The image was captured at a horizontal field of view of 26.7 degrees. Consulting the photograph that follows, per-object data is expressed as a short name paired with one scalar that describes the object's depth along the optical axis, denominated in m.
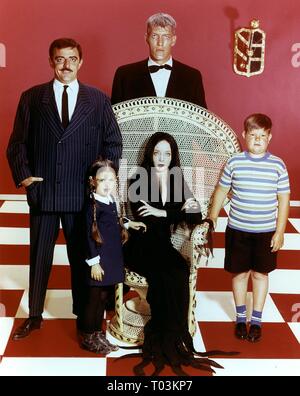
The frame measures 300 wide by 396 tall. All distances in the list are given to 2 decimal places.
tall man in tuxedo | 3.96
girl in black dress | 2.94
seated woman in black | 2.96
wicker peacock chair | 3.33
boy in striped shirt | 3.05
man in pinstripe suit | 3.01
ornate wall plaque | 5.34
